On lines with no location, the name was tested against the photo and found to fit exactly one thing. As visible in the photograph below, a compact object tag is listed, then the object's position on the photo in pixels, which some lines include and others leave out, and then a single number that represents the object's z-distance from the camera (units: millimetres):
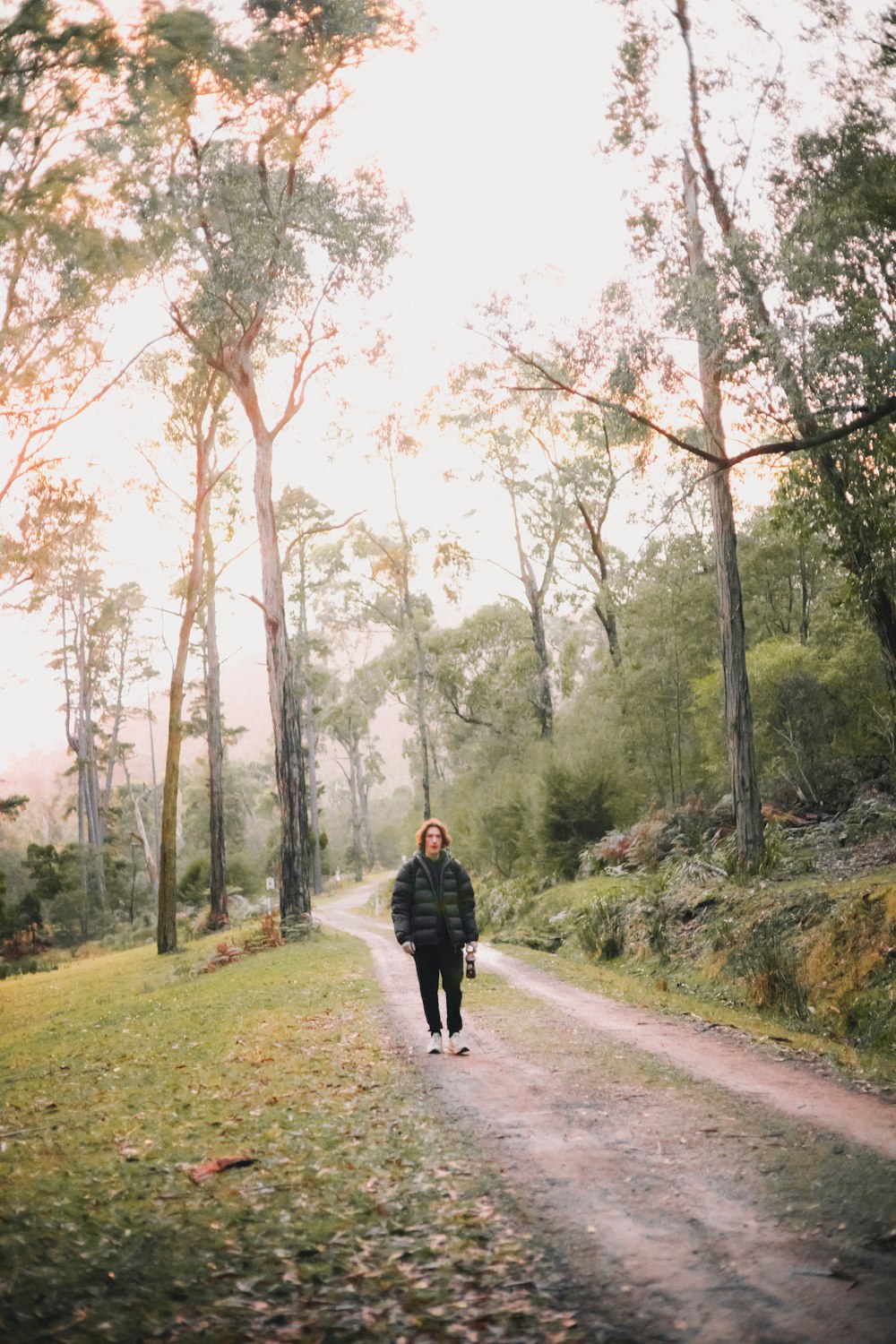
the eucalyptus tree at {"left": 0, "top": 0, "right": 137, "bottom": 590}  8555
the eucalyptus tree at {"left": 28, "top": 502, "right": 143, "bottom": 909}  37688
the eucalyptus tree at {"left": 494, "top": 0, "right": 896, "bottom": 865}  10758
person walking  7988
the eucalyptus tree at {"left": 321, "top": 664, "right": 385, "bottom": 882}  44750
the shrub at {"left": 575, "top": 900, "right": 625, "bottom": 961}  14375
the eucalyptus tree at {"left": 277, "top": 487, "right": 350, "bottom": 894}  33719
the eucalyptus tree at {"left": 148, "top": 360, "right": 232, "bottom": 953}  21922
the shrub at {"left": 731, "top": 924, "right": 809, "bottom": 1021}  9047
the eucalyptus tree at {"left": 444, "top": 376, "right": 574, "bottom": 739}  30266
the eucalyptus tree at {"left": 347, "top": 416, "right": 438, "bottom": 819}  35125
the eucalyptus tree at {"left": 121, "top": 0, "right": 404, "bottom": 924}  11531
